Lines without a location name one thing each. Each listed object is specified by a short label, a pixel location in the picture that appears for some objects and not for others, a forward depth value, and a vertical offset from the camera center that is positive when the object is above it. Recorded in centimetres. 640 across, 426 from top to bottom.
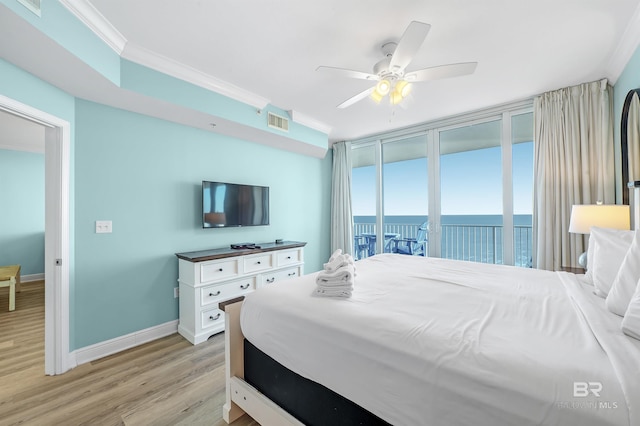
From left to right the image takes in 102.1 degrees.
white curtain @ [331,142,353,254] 473 +24
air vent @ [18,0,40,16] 138 +113
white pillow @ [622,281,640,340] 93 -40
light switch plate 235 -12
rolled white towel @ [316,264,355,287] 153 -39
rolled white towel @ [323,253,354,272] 169 -34
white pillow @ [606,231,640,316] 113 -31
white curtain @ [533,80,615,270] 264 +54
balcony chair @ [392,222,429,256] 411 -54
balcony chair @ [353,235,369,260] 486 -64
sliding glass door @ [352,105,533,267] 337 +37
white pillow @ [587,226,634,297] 142 -25
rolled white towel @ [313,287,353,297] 150 -46
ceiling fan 174 +107
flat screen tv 305 +11
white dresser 261 -75
